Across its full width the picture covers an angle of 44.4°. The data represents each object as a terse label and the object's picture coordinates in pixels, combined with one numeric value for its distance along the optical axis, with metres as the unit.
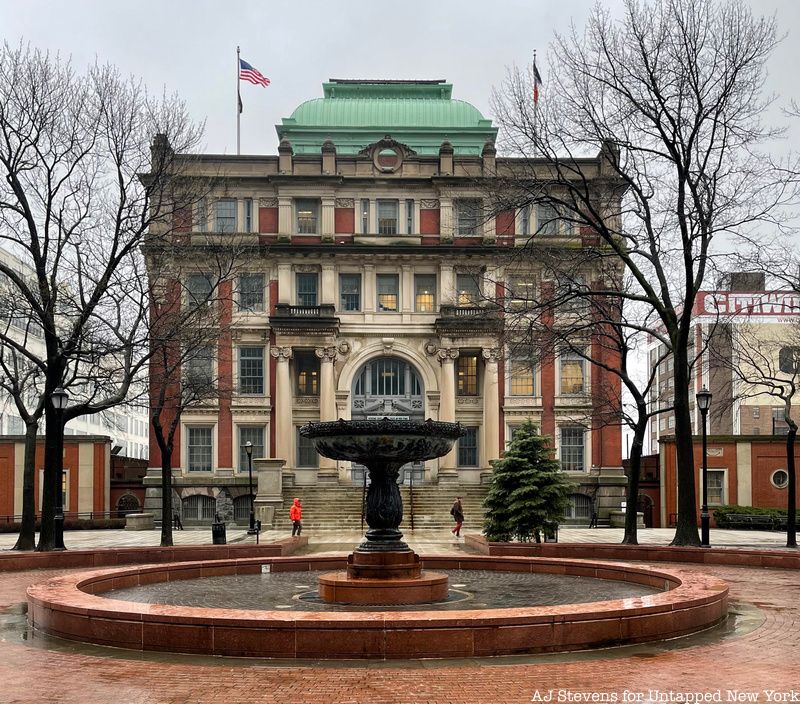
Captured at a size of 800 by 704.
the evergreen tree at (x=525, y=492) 28.27
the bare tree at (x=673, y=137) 24.44
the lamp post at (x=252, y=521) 37.27
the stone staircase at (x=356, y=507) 43.66
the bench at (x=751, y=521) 42.81
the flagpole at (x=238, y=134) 53.10
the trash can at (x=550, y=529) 28.39
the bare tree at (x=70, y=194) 26.39
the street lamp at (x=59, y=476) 24.47
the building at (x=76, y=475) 46.50
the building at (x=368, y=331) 50.59
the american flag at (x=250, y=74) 48.14
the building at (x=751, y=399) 71.50
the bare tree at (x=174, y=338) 29.41
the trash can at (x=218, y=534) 30.53
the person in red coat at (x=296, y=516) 35.09
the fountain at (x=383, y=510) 14.33
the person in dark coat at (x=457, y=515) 37.72
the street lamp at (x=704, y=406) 26.23
